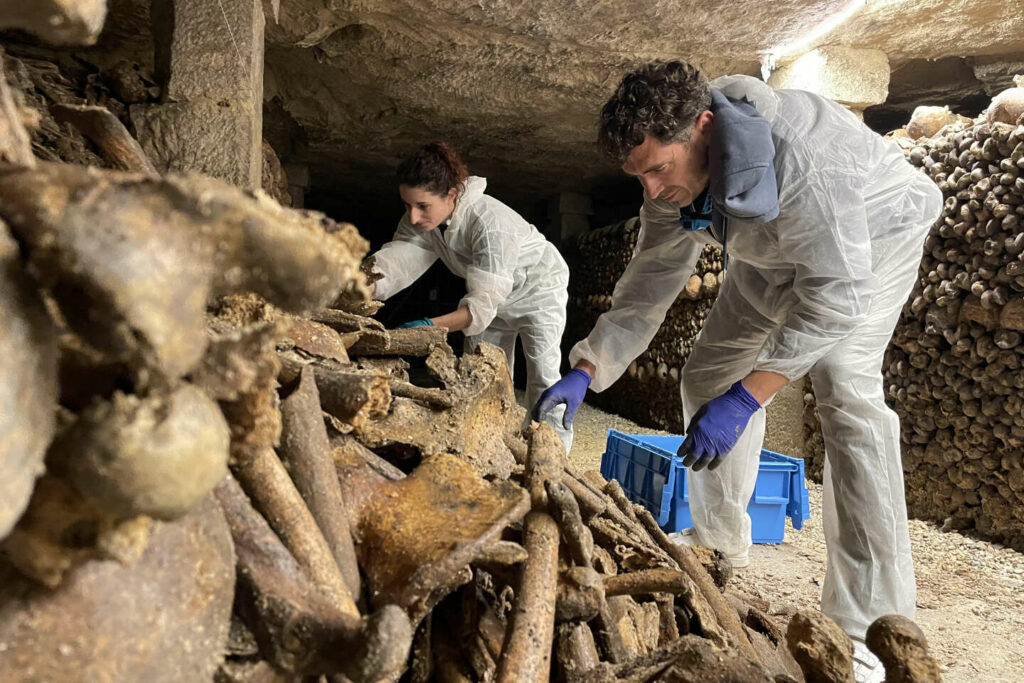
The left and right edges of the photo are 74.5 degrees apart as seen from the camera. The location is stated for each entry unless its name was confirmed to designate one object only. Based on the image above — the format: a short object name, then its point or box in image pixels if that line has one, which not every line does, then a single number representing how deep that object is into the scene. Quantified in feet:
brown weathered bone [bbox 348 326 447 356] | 3.80
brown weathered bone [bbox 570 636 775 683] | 2.52
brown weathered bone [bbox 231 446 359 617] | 1.78
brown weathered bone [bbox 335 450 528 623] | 1.95
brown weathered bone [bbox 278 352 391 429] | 2.25
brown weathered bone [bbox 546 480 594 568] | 2.91
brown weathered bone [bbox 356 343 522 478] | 3.15
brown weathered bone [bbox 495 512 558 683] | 2.27
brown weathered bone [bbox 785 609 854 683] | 2.83
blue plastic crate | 9.57
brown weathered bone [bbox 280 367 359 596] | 2.00
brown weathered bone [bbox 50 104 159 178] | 2.18
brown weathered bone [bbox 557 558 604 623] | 2.70
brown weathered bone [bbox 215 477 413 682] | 1.51
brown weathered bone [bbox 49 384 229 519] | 1.06
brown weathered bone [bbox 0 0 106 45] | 1.18
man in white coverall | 5.74
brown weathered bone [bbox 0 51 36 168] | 1.28
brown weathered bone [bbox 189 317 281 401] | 1.21
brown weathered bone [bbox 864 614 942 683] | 2.68
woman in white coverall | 9.32
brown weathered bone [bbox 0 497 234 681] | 1.26
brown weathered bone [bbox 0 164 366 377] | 1.03
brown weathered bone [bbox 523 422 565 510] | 3.11
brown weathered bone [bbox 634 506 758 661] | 3.26
